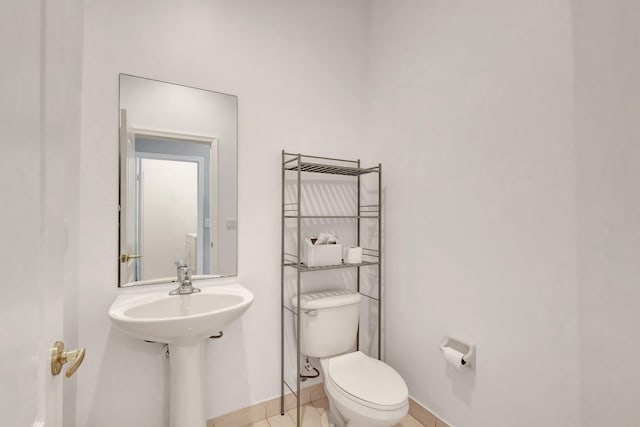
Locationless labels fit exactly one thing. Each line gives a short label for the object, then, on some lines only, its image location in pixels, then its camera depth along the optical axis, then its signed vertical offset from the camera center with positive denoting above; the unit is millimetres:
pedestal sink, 1152 -460
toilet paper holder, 1411 -673
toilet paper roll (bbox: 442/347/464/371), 1409 -688
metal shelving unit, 1668 -12
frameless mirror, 1445 +180
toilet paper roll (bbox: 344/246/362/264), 1839 -251
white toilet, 1320 -835
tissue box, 1703 -231
